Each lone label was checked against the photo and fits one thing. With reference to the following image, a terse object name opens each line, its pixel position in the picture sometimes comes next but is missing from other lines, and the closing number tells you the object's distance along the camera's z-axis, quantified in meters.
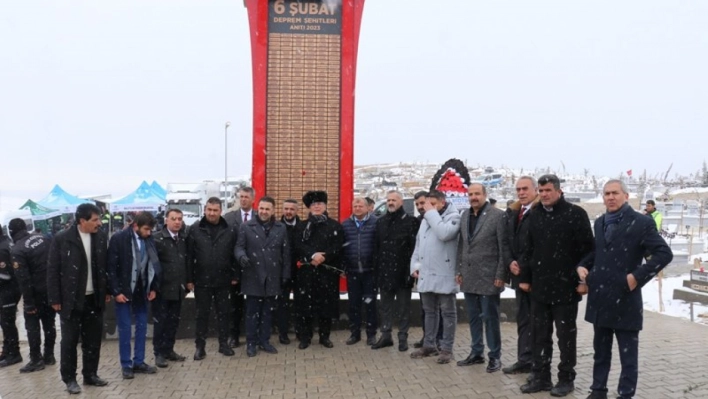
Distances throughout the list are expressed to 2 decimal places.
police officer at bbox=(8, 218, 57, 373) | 6.05
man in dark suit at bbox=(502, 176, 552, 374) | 5.20
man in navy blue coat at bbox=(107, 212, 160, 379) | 5.52
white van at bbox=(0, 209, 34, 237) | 19.49
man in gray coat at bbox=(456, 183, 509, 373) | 5.43
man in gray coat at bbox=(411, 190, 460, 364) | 5.76
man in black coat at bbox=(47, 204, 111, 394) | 5.12
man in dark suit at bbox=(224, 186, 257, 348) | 6.70
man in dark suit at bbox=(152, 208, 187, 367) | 5.97
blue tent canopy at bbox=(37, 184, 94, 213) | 21.94
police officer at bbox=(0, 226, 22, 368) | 6.29
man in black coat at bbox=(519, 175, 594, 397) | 4.69
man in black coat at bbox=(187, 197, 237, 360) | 6.22
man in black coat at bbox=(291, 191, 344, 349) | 6.50
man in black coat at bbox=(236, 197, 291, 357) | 6.29
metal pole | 35.66
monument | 8.38
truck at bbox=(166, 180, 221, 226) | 28.06
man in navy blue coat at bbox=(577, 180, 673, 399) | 4.21
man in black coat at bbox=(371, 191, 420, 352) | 6.28
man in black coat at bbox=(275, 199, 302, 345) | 6.67
